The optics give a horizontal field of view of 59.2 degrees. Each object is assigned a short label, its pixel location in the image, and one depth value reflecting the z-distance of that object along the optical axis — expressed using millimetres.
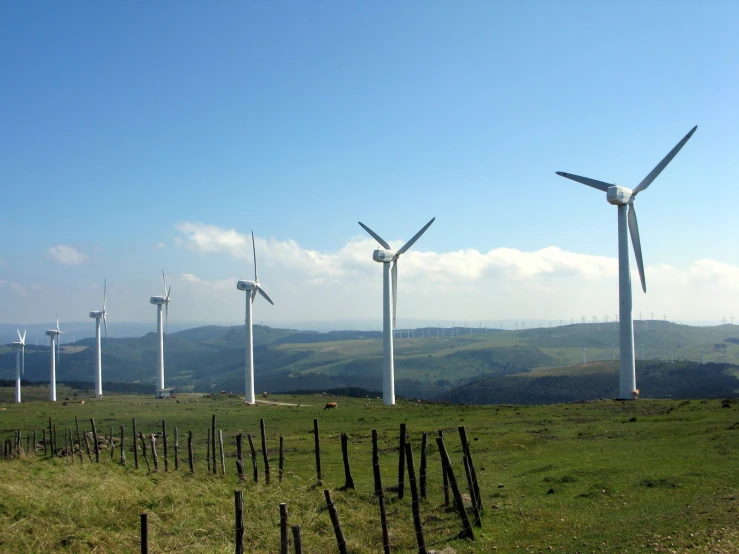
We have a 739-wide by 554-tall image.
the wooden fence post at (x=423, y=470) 24953
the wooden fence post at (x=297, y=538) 14578
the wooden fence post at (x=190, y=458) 29369
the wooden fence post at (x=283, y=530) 15023
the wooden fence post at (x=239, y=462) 27547
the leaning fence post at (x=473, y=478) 22469
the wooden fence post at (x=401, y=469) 24141
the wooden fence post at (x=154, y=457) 30791
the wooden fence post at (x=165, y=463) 30497
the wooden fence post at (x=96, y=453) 33206
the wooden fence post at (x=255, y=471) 27262
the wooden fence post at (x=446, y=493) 23291
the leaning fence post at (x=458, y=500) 20484
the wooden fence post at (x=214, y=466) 29197
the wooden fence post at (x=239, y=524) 15945
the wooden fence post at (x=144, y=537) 14220
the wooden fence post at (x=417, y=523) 17469
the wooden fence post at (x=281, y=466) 28300
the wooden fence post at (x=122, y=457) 32688
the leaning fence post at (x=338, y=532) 16422
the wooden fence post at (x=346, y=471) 26258
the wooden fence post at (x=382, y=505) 17422
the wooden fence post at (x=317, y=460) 28594
